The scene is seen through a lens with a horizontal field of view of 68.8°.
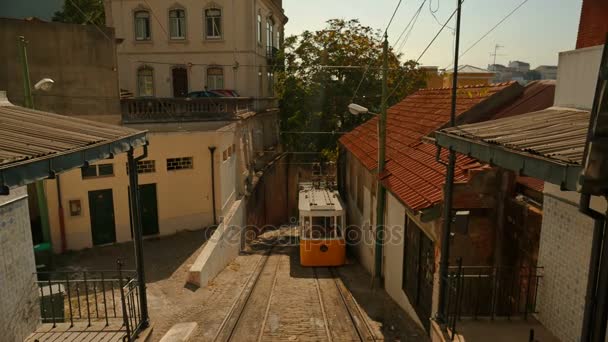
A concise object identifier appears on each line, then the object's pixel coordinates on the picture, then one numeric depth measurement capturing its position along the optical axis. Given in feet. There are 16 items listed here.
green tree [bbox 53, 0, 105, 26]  114.01
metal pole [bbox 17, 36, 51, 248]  38.93
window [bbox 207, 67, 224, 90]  98.12
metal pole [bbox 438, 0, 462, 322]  22.93
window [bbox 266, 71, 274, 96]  117.23
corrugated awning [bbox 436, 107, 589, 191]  12.55
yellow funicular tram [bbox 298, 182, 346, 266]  54.44
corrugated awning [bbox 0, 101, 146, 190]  14.58
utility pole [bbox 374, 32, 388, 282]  43.62
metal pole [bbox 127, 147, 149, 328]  24.62
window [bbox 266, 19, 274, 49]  111.96
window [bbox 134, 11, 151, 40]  96.48
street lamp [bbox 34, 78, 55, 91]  38.65
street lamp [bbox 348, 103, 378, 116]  41.89
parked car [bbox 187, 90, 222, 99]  83.43
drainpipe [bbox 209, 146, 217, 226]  56.68
